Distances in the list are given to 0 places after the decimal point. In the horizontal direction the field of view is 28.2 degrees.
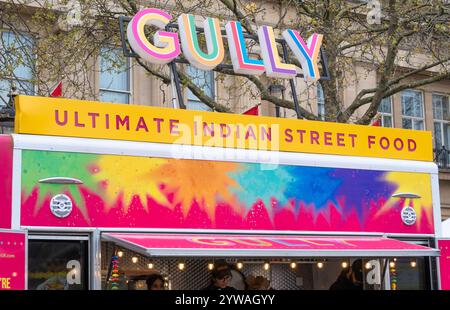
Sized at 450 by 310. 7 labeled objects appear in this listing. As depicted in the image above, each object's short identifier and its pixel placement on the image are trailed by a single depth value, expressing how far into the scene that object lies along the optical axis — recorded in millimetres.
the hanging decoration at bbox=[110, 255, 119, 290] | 8039
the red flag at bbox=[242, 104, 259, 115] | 10219
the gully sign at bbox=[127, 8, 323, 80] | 9906
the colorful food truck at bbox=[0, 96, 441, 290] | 7395
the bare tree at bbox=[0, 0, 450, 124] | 17469
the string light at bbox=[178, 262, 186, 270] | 9889
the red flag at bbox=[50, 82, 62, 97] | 9293
